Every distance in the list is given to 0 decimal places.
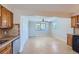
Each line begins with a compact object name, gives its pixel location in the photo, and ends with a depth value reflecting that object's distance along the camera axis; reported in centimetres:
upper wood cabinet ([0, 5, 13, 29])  169
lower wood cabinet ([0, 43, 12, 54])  121
